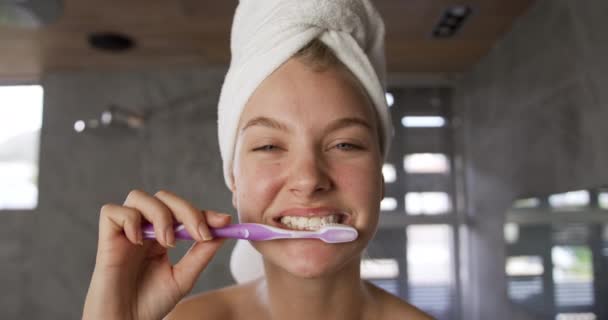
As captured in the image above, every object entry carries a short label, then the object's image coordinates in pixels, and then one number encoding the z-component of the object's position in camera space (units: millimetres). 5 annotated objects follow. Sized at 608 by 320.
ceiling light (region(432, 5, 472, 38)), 1505
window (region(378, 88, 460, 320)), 2055
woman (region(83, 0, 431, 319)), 553
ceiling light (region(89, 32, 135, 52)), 1680
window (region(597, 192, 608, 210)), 996
